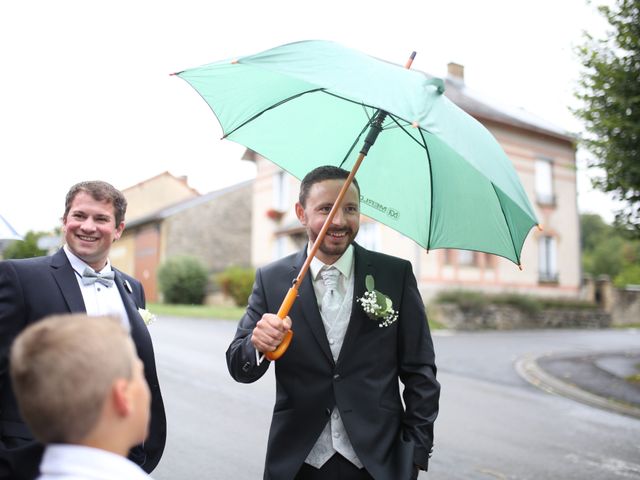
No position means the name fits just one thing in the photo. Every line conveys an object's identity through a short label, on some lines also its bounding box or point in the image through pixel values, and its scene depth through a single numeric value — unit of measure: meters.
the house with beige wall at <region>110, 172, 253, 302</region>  36.19
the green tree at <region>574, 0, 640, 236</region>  10.34
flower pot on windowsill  31.98
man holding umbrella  2.65
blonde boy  1.48
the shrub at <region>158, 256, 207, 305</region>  31.11
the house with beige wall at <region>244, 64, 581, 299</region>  25.92
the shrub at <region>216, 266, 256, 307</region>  29.52
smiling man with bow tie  2.55
